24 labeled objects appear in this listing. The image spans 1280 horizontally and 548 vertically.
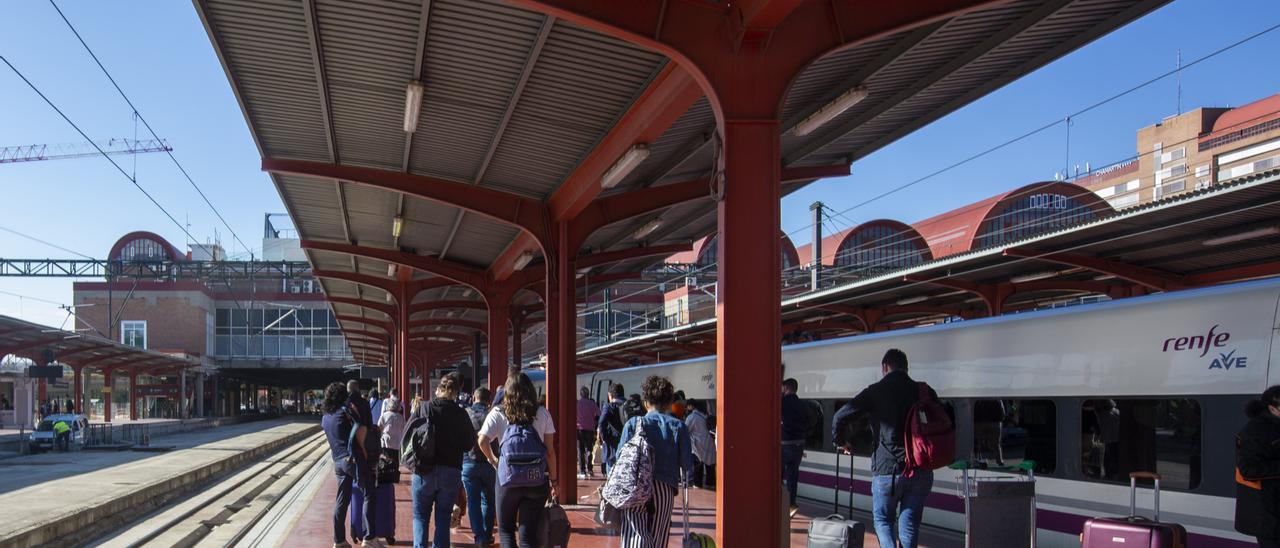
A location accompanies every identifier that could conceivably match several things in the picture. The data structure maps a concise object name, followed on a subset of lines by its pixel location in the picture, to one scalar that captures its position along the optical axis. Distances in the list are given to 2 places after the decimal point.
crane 106.00
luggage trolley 8.12
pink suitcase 7.07
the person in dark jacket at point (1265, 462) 7.25
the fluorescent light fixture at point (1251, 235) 13.16
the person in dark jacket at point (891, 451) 7.78
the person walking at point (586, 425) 19.42
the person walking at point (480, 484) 9.62
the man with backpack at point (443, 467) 8.87
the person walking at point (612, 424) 15.47
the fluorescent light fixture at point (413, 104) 10.46
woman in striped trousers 7.41
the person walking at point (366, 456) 10.32
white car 32.59
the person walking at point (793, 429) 12.71
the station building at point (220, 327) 72.12
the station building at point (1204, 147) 58.40
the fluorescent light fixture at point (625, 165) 11.37
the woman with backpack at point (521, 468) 7.97
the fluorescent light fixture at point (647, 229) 17.44
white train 8.96
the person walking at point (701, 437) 9.01
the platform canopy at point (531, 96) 9.06
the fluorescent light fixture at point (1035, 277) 17.48
